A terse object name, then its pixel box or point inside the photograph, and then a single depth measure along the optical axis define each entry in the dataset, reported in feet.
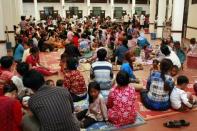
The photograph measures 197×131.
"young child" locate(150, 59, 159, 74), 19.03
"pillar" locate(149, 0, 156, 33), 54.29
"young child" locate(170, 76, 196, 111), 14.74
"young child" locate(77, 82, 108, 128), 12.89
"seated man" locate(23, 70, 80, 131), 8.61
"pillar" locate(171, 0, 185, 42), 28.66
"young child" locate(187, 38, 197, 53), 25.12
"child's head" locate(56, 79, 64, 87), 15.22
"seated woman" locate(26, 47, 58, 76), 21.50
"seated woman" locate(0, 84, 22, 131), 8.73
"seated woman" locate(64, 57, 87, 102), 15.33
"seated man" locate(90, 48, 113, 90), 16.72
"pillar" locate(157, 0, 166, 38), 48.06
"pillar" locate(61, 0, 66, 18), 86.43
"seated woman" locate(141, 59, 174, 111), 14.38
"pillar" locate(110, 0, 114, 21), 89.50
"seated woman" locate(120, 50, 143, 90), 17.78
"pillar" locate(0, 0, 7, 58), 23.30
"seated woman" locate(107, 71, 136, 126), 12.84
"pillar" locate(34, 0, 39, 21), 83.76
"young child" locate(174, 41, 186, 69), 24.38
